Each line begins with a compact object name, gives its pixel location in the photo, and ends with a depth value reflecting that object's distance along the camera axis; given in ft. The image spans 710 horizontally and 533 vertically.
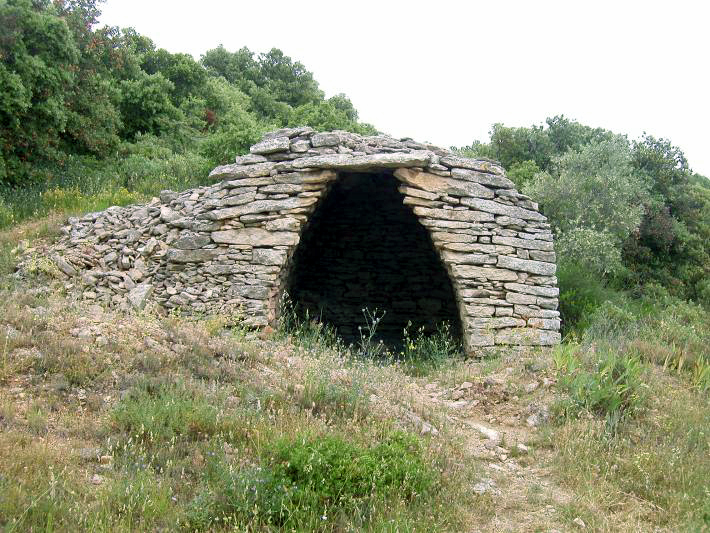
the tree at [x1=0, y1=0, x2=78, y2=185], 35.01
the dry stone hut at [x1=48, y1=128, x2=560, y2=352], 25.57
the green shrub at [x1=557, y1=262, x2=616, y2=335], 30.30
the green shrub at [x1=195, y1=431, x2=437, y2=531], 11.20
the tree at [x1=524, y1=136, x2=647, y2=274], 40.63
